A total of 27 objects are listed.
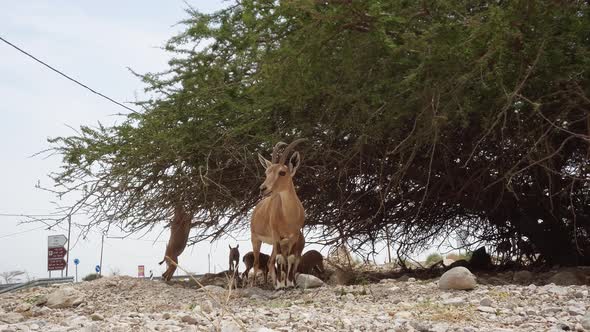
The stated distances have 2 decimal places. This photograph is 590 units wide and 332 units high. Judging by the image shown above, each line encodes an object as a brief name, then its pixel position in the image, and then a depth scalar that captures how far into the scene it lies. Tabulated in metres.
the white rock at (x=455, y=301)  6.00
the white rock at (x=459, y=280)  6.98
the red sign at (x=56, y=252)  11.95
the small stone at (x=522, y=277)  9.10
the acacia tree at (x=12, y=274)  13.86
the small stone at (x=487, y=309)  5.64
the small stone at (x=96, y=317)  5.89
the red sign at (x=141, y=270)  12.73
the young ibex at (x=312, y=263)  9.51
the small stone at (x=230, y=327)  4.70
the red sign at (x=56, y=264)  12.16
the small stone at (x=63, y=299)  8.34
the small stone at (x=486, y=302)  5.88
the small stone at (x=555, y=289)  6.50
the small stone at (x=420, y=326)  4.92
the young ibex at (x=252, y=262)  9.22
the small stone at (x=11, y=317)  7.04
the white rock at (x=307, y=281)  8.26
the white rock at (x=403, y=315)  5.42
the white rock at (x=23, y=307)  8.21
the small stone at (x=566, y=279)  8.48
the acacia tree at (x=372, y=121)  7.54
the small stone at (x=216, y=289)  8.15
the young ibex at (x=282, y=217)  8.05
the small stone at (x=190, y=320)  5.17
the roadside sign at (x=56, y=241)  11.92
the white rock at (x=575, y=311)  5.42
